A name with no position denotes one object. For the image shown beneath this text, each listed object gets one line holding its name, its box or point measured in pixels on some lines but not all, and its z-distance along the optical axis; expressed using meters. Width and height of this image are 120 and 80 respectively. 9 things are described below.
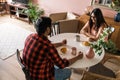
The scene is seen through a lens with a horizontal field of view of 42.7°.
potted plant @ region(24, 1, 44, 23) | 4.45
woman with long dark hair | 2.62
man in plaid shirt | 1.51
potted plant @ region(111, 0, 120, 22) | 3.20
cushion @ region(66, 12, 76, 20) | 3.68
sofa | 3.11
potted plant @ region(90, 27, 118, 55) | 1.91
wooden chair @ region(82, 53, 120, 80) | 1.83
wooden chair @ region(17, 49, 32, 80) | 1.52
